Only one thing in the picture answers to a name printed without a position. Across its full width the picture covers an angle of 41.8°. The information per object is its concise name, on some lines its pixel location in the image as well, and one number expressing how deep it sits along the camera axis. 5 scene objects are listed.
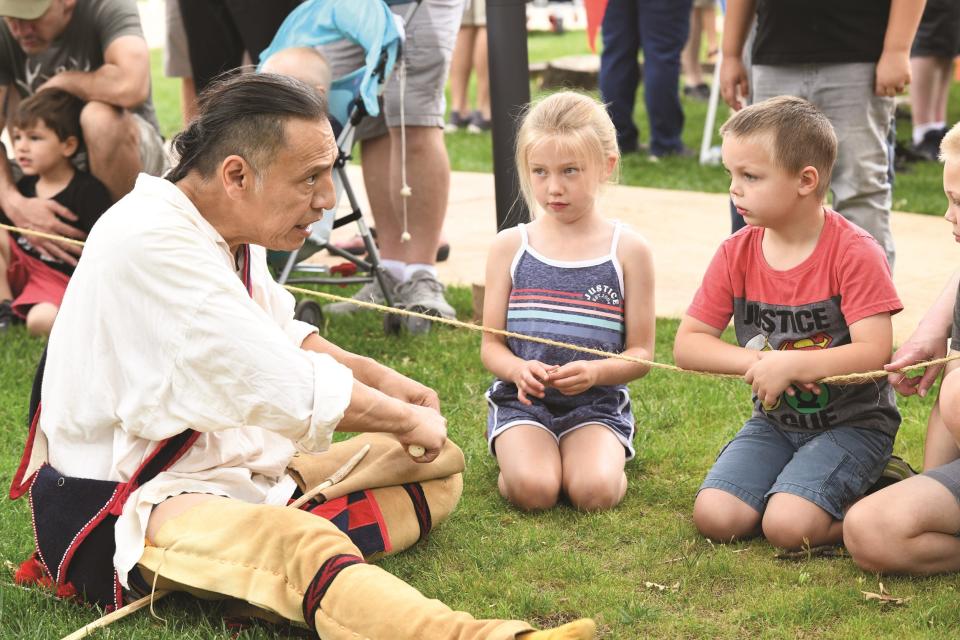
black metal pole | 4.77
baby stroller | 4.72
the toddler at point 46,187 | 5.29
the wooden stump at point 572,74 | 13.65
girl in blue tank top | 3.46
